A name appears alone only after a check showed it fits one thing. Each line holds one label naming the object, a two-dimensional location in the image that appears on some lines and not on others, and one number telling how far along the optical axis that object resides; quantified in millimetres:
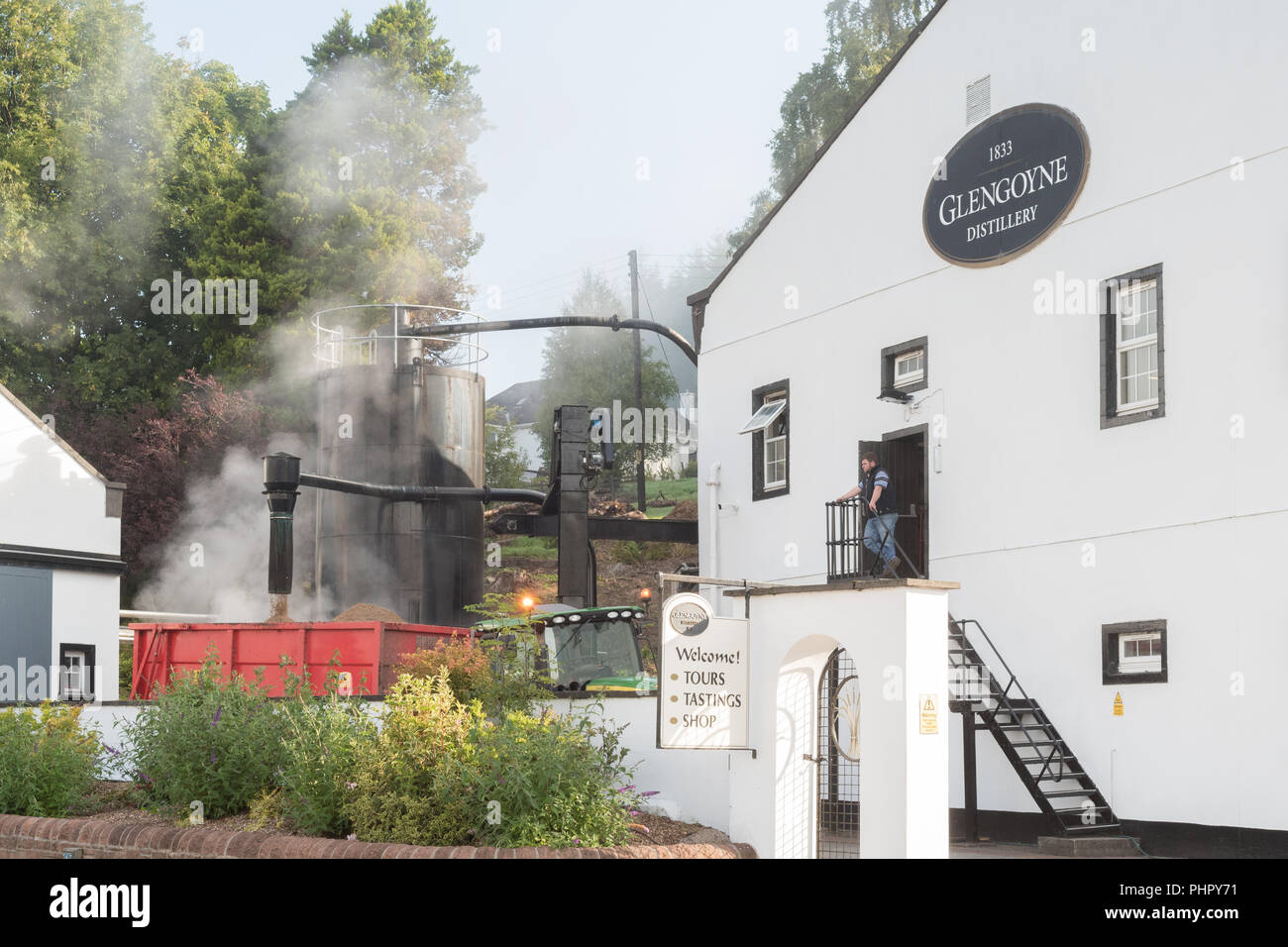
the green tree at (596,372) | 58781
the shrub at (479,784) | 11062
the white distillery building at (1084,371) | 14664
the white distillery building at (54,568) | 25500
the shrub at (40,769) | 13617
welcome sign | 11281
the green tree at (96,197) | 45219
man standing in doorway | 17797
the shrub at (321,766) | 11969
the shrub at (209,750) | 13055
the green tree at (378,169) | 45188
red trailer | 18938
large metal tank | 28875
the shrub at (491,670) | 15242
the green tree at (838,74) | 50812
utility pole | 47812
